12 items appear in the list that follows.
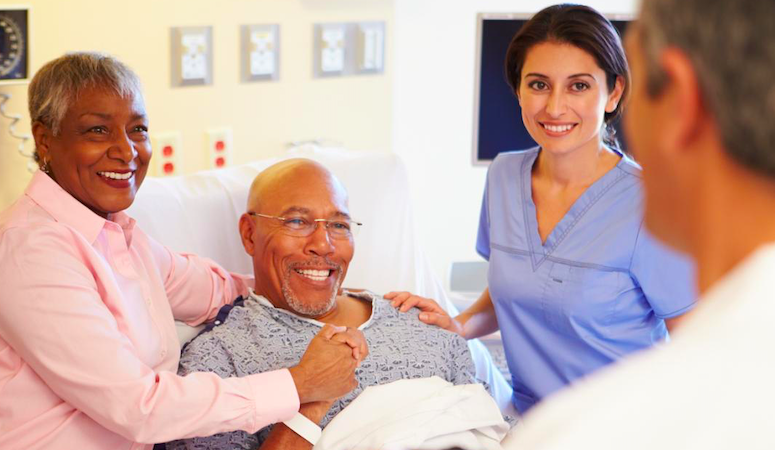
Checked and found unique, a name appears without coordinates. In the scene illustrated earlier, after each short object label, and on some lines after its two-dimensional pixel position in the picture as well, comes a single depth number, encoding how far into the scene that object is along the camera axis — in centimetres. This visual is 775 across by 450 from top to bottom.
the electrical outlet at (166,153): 272
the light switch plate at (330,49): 309
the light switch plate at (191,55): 273
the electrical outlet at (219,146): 287
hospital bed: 221
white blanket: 173
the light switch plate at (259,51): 291
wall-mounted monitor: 286
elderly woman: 153
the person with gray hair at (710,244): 63
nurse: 202
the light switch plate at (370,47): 321
